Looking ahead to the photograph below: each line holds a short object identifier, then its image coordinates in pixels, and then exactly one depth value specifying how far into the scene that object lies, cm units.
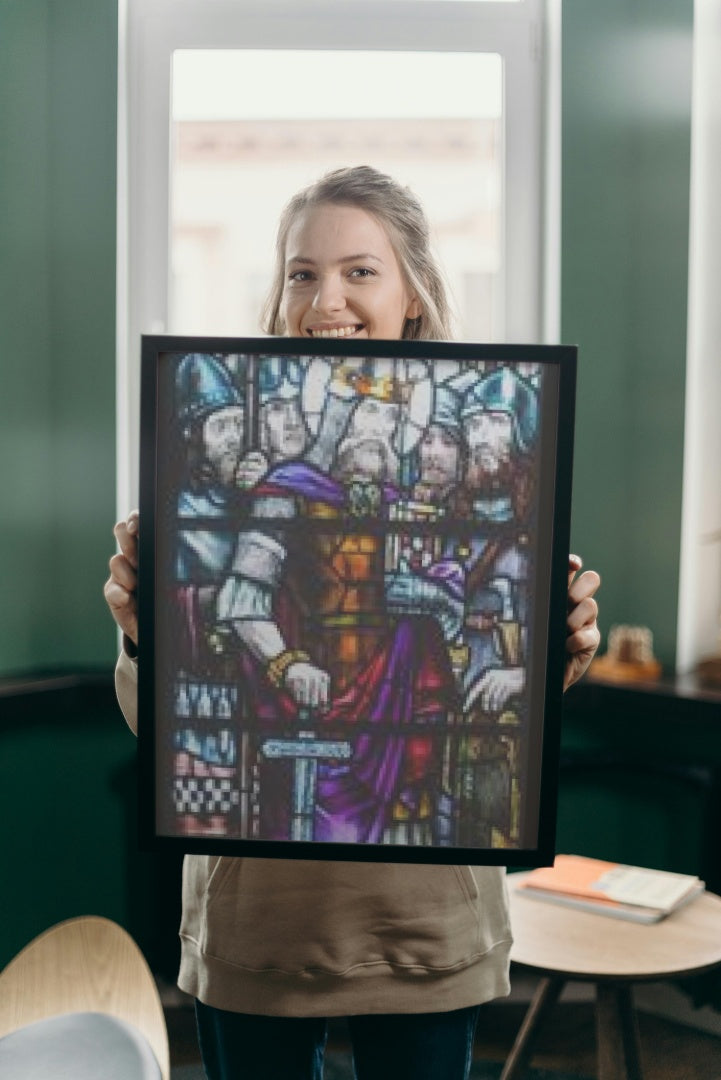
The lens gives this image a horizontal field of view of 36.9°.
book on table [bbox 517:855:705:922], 179
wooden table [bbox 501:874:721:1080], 160
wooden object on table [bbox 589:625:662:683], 245
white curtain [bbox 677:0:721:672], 246
